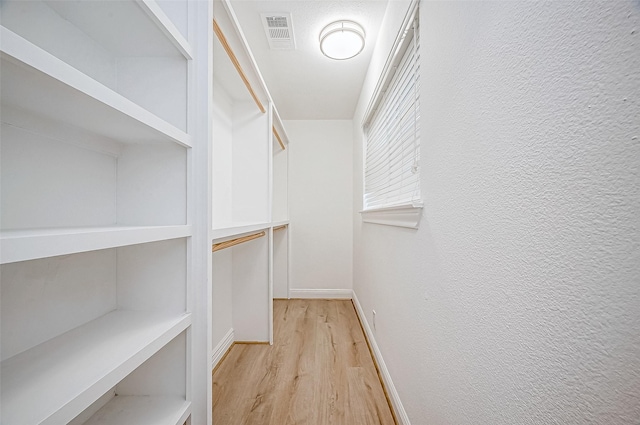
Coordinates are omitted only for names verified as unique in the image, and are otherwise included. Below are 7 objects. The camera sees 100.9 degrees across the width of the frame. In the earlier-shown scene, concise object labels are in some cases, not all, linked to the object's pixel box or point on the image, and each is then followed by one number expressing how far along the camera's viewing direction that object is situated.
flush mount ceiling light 1.79
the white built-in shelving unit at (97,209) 0.50
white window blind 1.20
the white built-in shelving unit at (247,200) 1.89
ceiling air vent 1.69
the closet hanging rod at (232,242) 1.06
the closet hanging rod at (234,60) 1.07
